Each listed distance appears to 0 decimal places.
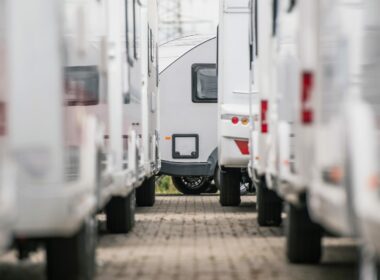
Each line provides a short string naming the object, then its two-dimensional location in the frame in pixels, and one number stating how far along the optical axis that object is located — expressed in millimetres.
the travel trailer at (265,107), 13979
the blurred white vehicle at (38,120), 8578
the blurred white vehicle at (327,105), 8896
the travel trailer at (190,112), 30551
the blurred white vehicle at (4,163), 8126
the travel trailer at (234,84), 22733
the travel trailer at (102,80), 10113
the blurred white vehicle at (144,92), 16845
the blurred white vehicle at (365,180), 7707
